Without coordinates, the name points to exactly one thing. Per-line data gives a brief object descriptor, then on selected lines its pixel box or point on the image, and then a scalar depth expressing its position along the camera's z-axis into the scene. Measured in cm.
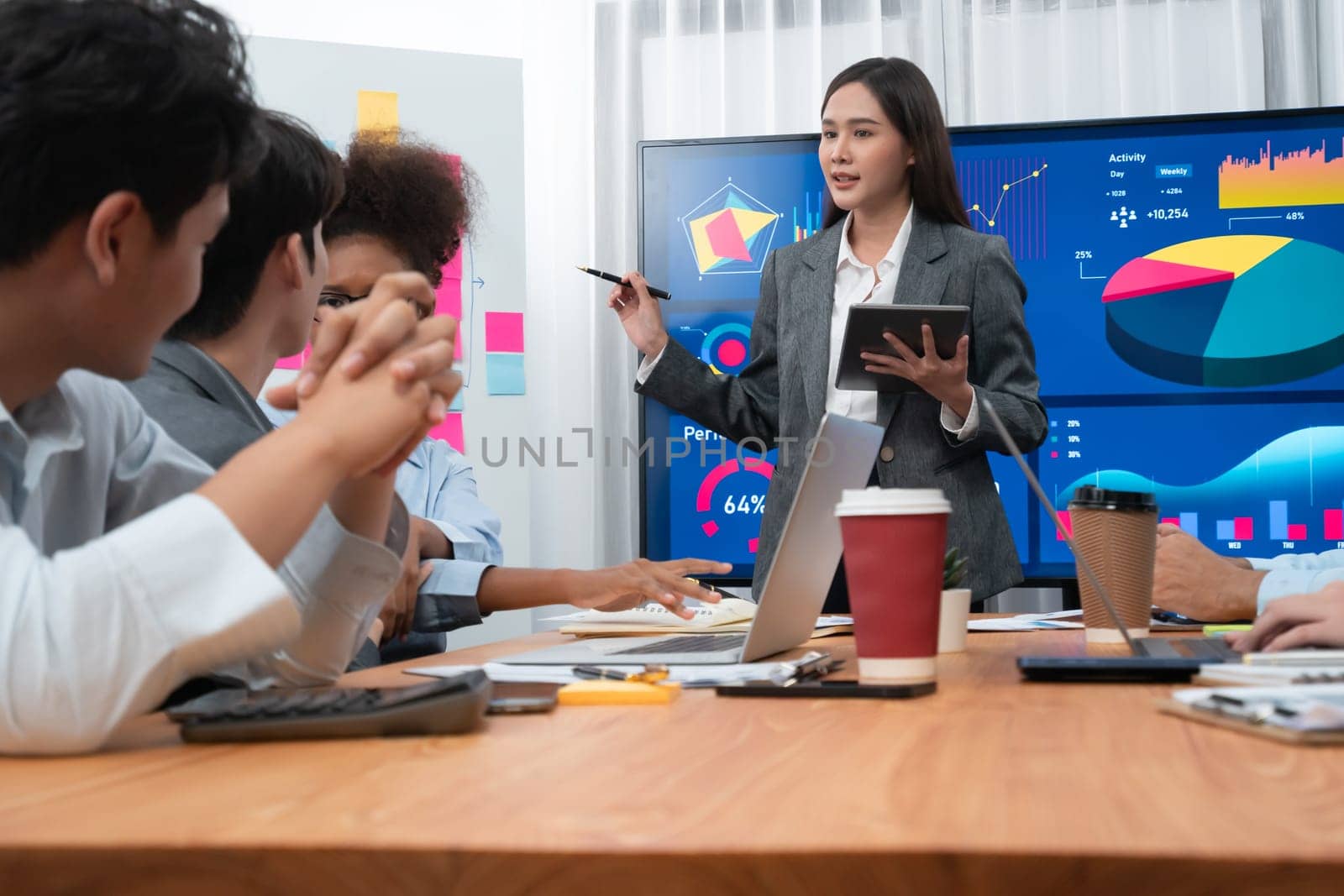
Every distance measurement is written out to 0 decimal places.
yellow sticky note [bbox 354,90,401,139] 318
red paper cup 85
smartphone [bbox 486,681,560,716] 75
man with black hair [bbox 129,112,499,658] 130
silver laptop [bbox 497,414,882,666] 99
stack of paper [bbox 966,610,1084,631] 147
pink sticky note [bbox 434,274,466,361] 328
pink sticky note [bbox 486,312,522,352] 335
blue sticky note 336
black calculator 65
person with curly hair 160
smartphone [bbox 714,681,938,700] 79
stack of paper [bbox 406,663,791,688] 90
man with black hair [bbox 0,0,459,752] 61
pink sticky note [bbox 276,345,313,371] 312
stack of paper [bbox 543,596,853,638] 147
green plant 121
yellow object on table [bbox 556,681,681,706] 81
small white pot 117
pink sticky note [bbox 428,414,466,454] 330
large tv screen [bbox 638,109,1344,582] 310
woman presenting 243
